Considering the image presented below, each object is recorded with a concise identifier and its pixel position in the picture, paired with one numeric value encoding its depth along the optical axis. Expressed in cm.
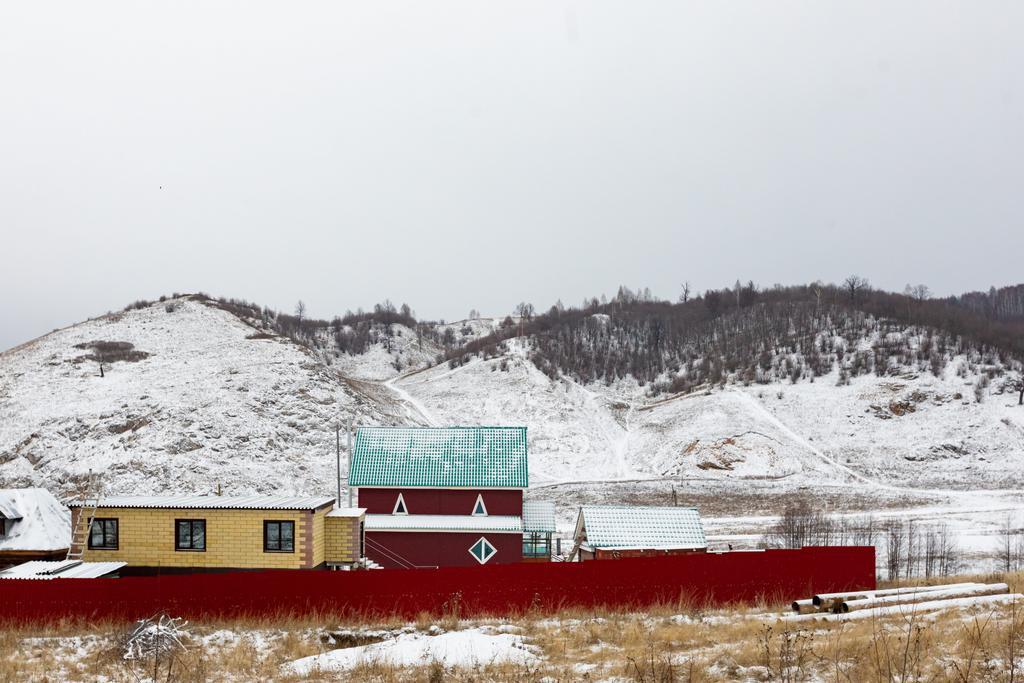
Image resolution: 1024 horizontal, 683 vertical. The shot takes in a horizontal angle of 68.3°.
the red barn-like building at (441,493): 3628
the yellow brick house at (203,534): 2948
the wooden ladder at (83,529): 3000
